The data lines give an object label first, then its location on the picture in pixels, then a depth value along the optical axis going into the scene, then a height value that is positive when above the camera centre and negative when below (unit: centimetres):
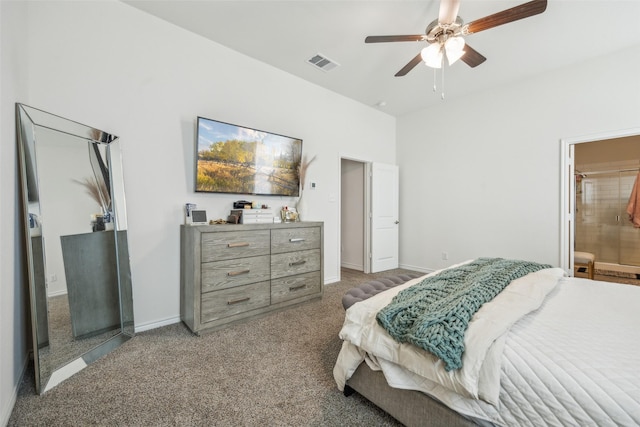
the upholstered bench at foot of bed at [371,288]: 199 -71
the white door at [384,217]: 458 -24
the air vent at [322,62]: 313 +174
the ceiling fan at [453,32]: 187 +132
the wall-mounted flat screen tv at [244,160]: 268 +52
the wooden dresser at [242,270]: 234 -63
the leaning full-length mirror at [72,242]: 165 -22
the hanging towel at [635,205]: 438 -13
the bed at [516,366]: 88 -63
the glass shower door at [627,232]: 457 -61
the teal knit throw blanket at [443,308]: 106 -52
